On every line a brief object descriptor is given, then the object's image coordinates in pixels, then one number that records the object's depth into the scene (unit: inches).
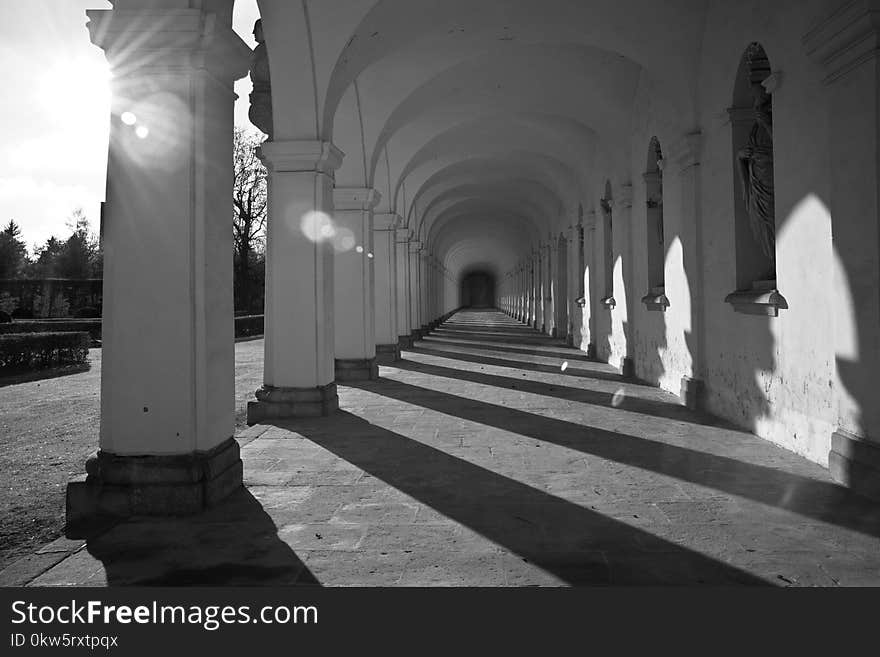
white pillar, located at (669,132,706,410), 311.9
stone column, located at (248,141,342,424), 293.3
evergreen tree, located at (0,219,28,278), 1951.3
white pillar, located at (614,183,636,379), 448.5
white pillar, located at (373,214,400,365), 596.1
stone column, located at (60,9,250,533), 165.2
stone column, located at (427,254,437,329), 1111.5
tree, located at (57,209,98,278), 2132.1
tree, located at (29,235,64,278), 2231.8
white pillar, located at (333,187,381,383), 434.0
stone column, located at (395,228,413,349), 739.4
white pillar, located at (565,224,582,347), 705.6
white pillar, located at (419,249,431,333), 932.2
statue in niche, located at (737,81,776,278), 248.1
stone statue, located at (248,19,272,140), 313.8
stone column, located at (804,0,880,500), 172.4
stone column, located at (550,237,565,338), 850.1
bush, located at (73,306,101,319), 1314.3
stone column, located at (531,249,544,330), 1073.8
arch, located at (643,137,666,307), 399.5
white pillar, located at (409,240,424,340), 805.4
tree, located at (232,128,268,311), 1391.5
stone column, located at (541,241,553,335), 958.4
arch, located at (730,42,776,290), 248.8
